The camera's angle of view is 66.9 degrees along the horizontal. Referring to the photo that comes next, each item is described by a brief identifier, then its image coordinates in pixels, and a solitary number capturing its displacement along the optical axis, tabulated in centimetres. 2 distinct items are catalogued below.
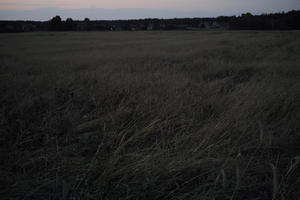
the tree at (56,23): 7450
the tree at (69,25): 7631
